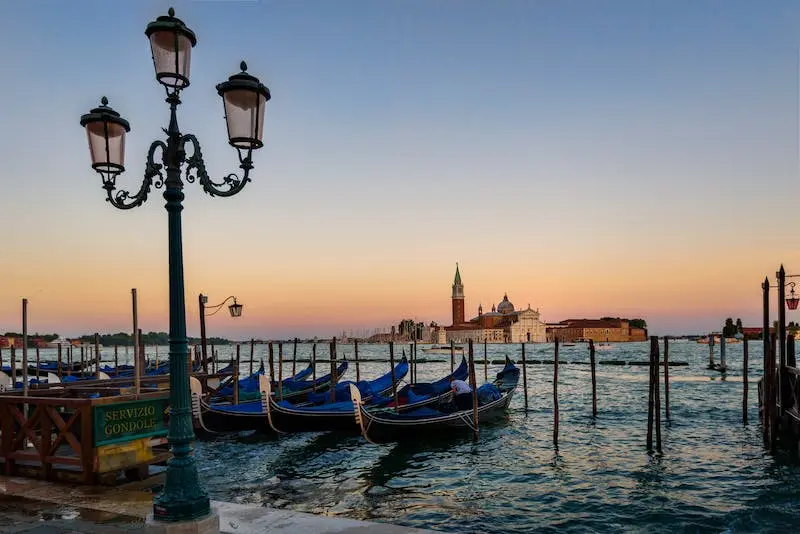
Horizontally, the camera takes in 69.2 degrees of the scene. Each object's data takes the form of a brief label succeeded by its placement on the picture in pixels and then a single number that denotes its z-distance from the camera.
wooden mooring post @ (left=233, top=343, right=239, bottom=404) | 16.61
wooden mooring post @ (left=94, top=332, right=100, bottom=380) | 15.36
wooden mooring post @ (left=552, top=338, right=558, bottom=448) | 14.02
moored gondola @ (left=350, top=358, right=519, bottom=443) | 13.24
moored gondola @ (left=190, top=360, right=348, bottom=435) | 14.74
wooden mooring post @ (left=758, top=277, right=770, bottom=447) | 12.05
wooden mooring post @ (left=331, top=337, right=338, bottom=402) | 18.07
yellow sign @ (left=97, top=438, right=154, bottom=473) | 5.76
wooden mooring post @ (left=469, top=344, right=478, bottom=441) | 13.99
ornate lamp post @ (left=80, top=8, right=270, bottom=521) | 3.69
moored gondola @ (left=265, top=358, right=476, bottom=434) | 14.47
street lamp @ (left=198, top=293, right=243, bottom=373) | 19.52
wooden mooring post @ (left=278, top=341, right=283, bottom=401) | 19.31
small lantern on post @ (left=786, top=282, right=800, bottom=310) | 13.18
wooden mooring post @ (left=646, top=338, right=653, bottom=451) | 12.68
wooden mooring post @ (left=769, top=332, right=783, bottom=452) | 11.69
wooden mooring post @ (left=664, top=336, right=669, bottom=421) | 18.14
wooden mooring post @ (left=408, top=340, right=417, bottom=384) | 23.95
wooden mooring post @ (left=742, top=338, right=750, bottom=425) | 15.82
